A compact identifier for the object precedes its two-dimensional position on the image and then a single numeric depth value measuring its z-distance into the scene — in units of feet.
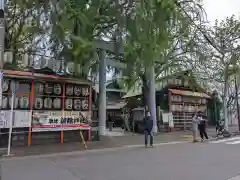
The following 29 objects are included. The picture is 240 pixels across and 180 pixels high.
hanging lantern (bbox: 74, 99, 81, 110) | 33.57
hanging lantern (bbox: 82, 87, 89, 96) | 34.44
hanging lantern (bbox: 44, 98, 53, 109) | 31.47
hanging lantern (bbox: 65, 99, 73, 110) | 32.92
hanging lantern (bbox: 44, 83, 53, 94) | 31.68
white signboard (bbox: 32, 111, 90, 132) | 30.46
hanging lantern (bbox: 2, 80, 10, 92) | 28.51
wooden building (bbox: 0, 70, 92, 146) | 28.87
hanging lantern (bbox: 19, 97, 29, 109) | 29.83
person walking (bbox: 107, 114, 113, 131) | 66.25
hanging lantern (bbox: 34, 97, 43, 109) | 30.81
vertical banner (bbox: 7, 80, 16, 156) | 24.71
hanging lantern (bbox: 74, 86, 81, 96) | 33.69
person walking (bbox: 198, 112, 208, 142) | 38.63
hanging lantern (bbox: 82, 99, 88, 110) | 34.26
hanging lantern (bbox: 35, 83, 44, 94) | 31.02
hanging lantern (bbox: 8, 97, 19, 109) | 29.20
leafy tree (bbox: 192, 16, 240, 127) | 46.96
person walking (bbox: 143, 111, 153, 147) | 30.75
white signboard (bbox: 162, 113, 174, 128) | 49.16
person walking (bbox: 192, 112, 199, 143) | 37.02
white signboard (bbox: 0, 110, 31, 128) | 27.88
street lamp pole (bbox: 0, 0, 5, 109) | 8.36
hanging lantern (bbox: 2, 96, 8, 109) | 28.53
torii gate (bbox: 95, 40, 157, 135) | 37.64
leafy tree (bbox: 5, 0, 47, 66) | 34.38
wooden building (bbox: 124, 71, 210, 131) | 49.95
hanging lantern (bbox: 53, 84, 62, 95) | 32.33
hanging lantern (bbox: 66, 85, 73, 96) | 33.16
